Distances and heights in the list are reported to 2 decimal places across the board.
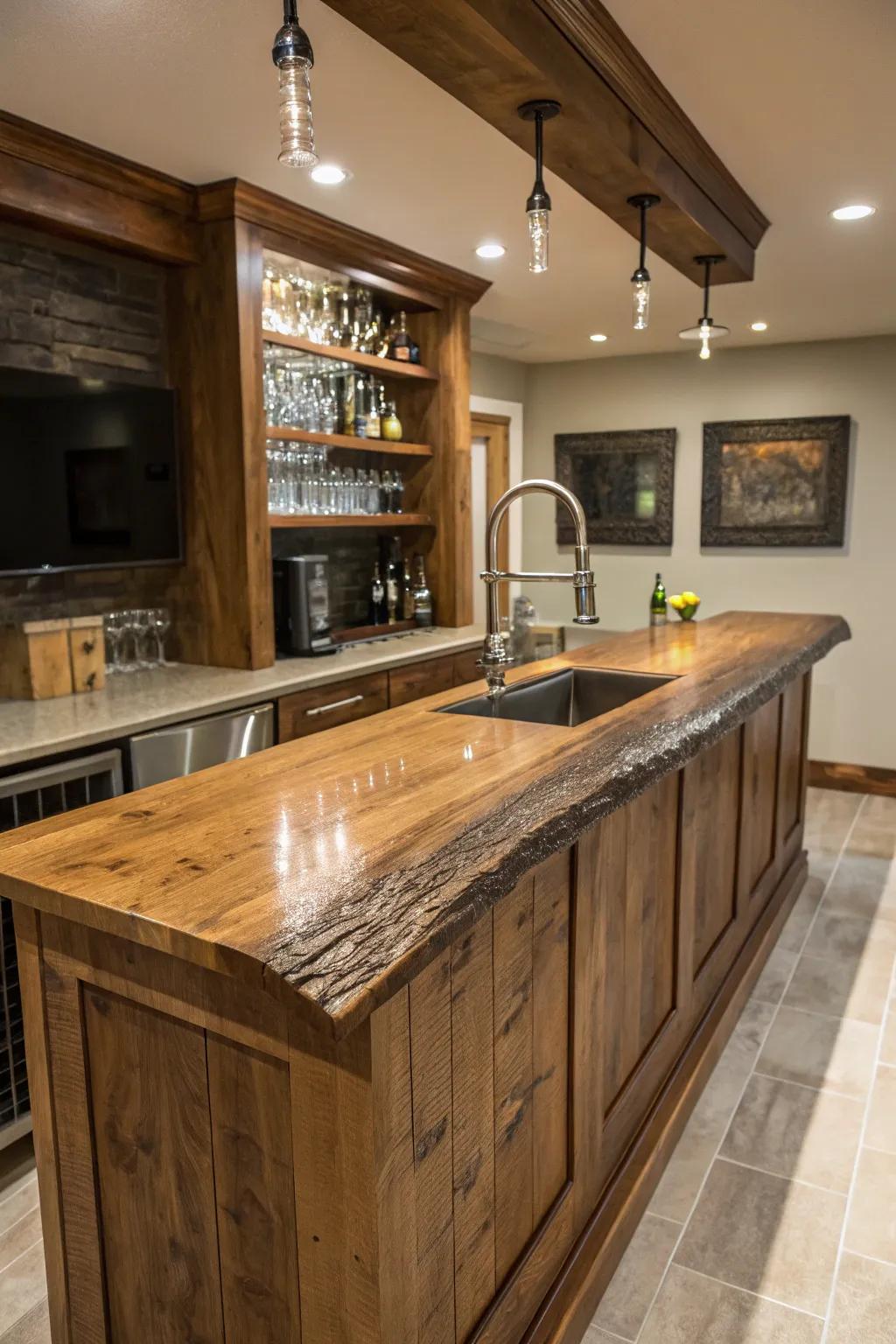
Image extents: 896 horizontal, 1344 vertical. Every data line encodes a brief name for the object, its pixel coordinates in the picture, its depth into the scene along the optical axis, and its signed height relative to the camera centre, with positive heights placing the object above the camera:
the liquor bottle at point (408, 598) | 4.59 -0.37
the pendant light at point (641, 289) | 2.65 +0.64
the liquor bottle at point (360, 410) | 4.09 +0.48
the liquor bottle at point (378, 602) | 4.48 -0.38
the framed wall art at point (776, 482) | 5.38 +0.21
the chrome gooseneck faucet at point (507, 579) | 2.20 -0.14
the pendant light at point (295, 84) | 1.34 +0.61
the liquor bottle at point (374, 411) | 4.19 +0.49
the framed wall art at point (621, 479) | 5.84 +0.25
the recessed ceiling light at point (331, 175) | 2.83 +1.03
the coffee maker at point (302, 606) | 3.65 -0.32
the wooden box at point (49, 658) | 2.79 -0.40
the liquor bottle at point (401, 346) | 4.21 +0.76
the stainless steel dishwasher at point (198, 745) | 2.57 -0.64
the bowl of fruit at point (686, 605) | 4.10 -0.36
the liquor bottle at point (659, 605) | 4.29 -0.38
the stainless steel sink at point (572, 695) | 2.62 -0.50
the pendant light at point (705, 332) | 3.21 +0.63
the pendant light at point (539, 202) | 2.05 +0.68
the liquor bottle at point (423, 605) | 4.52 -0.40
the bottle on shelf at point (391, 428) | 4.28 +0.42
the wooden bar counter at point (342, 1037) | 1.13 -0.71
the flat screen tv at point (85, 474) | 2.79 +0.15
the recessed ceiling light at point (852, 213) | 3.15 +1.01
